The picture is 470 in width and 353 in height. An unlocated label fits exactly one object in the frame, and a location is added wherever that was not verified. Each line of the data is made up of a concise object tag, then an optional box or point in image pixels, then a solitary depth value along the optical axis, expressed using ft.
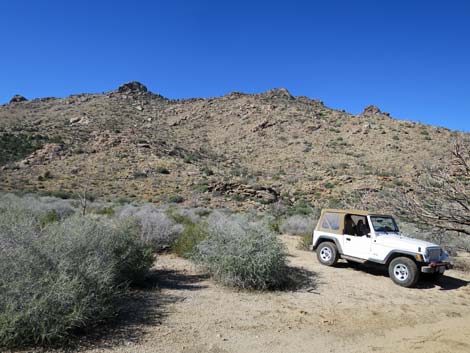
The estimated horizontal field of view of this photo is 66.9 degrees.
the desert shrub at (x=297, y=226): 53.42
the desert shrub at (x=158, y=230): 35.09
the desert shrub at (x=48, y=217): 32.55
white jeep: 26.37
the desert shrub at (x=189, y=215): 45.65
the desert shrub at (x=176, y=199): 87.61
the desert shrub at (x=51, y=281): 13.62
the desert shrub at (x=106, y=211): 51.56
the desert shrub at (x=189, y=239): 32.58
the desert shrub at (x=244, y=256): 24.44
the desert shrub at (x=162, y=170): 110.11
